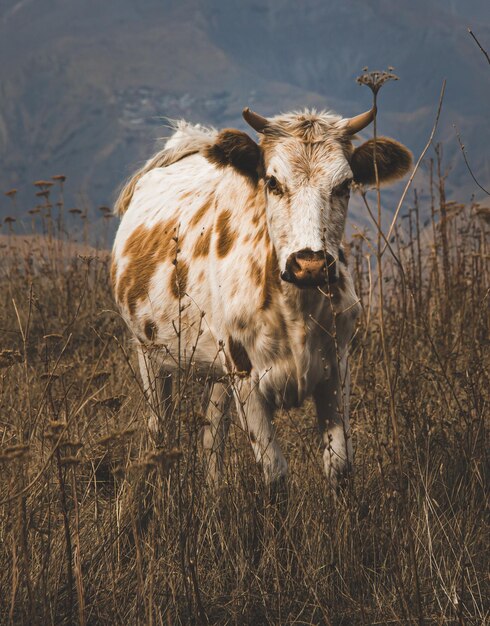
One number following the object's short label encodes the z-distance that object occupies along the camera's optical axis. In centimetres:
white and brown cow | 748
